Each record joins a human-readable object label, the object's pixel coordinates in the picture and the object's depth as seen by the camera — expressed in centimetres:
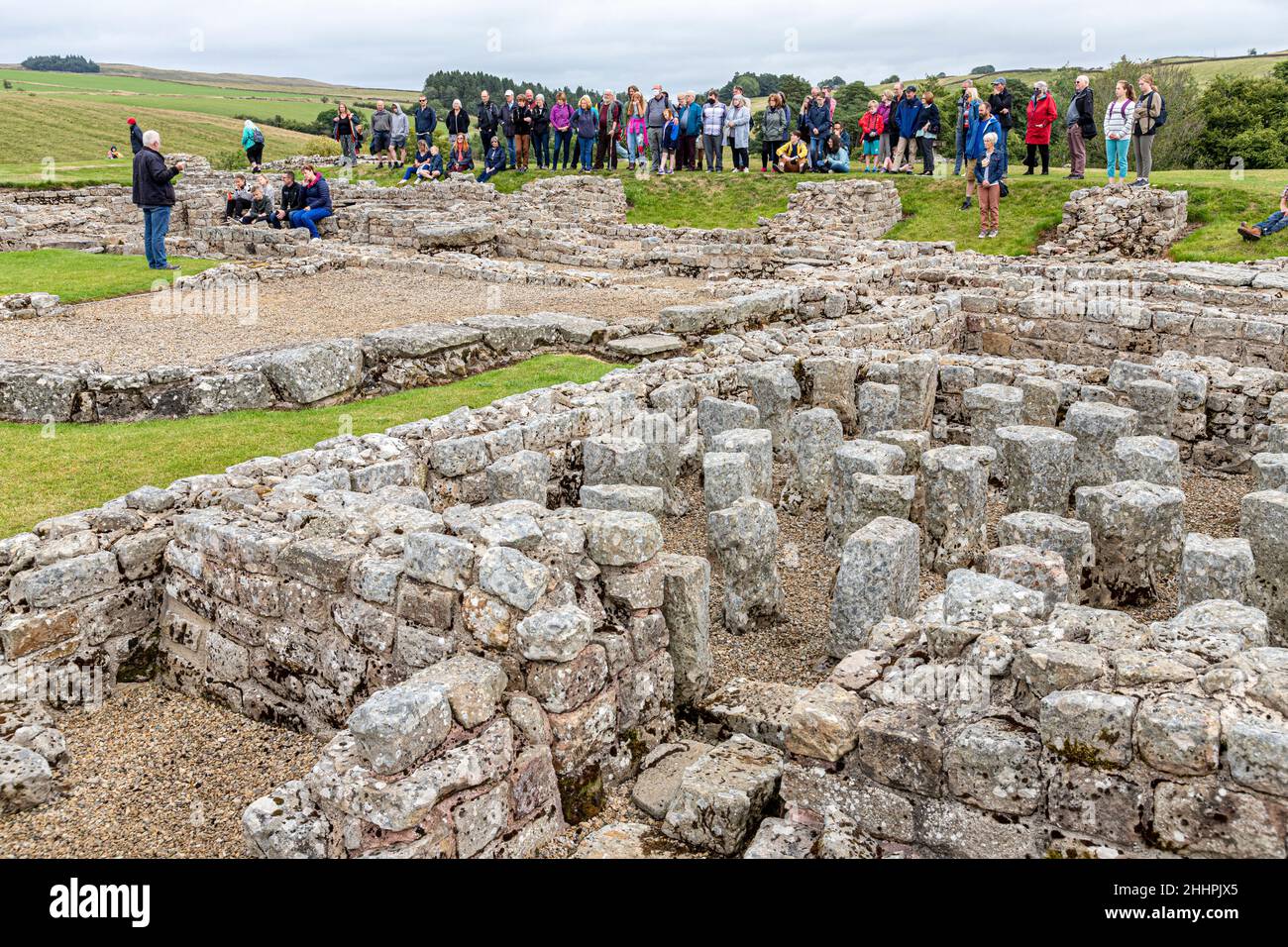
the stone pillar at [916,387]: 1216
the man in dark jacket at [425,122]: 3291
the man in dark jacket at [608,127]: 3278
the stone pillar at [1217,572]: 741
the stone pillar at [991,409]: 1160
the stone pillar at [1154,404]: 1177
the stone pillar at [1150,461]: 974
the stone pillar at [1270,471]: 958
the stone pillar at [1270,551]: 815
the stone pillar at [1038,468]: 1005
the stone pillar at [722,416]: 1120
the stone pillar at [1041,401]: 1195
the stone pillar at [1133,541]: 866
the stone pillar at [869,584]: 778
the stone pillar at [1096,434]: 1075
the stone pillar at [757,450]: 1011
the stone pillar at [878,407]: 1177
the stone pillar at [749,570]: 852
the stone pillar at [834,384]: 1222
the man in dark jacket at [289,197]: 2669
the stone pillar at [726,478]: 949
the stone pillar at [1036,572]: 735
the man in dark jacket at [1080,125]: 2395
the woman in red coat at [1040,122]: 2468
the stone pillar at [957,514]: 936
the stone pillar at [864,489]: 926
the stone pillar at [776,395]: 1188
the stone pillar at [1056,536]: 836
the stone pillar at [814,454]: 1079
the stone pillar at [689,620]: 699
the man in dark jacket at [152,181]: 1920
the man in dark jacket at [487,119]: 3272
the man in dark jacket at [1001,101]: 2489
